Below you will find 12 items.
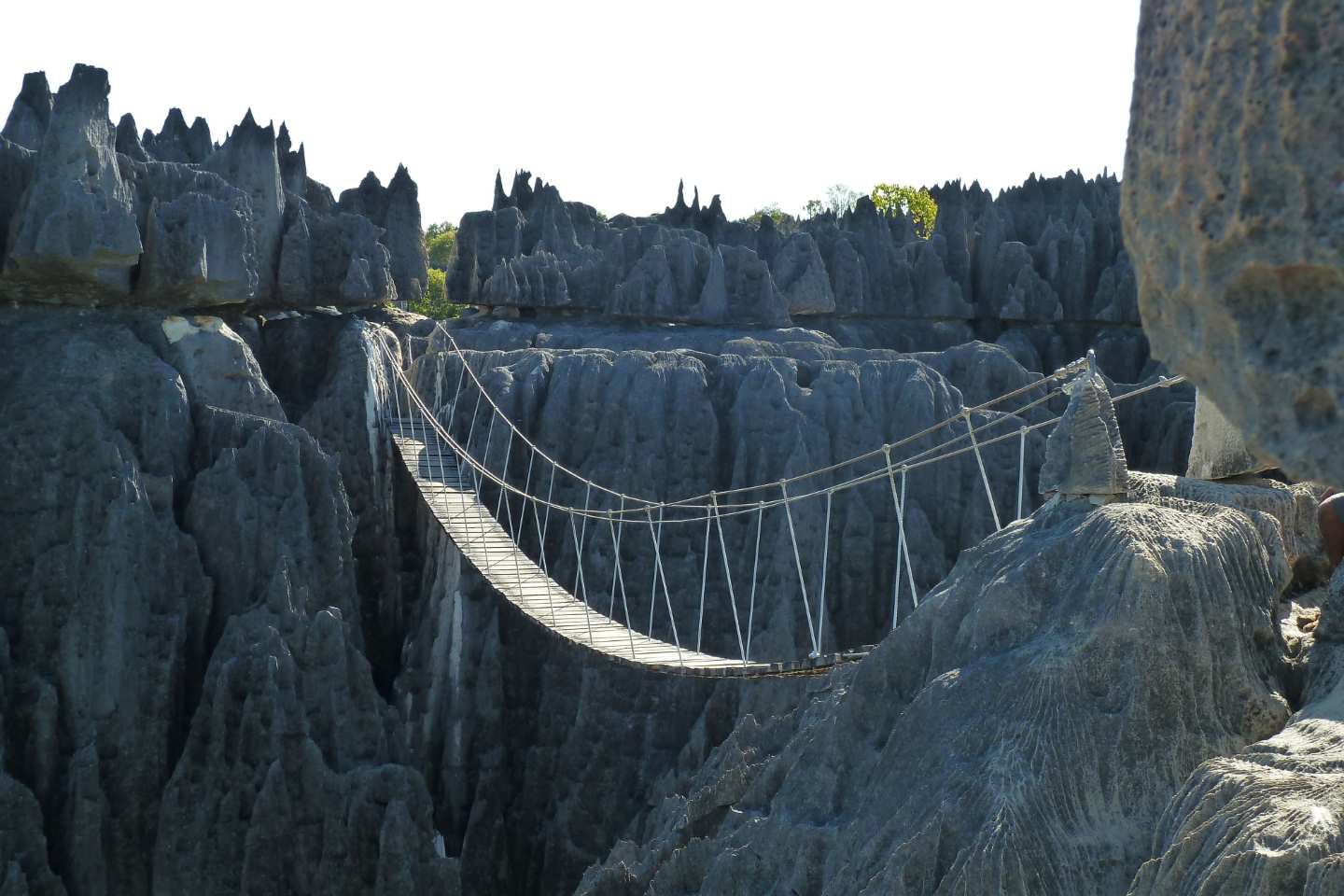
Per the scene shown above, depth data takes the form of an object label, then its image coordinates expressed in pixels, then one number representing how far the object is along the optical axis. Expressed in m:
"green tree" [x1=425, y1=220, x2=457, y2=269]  46.78
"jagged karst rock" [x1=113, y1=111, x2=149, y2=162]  16.97
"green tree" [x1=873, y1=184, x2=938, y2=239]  45.44
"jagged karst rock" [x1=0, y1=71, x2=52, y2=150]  16.02
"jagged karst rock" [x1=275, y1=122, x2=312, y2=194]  21.20
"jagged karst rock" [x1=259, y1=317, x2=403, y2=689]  14.79
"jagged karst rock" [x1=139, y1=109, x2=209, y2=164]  21.73
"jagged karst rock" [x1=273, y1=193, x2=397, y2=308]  16.44
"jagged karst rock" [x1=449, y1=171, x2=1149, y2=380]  22.88
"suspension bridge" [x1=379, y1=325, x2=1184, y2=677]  13.52
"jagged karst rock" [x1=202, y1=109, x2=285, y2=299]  16.28
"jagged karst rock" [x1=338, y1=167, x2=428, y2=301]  19.89
